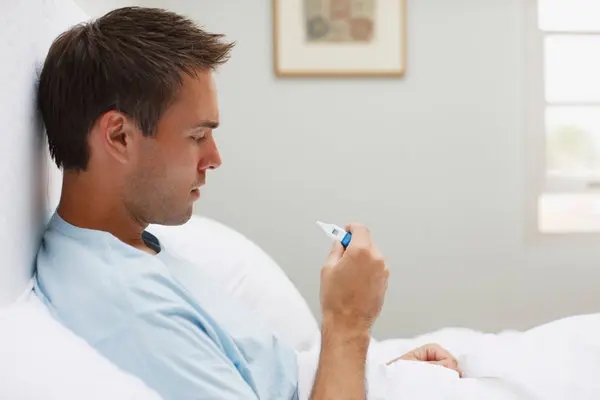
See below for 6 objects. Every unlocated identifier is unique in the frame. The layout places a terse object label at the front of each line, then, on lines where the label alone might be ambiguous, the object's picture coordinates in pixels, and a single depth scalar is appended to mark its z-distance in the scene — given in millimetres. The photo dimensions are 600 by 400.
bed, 1301
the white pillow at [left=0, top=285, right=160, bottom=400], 1264
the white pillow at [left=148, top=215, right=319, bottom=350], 1931
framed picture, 2837
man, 1403
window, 2950
